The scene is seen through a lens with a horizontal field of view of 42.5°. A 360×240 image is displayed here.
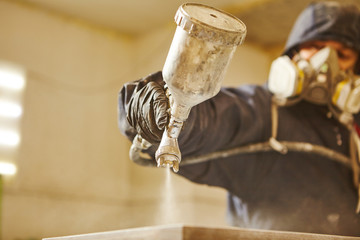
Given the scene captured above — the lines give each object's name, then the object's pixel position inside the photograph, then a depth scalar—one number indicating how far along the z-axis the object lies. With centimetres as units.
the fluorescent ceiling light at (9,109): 377
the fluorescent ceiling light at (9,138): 371
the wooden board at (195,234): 72
